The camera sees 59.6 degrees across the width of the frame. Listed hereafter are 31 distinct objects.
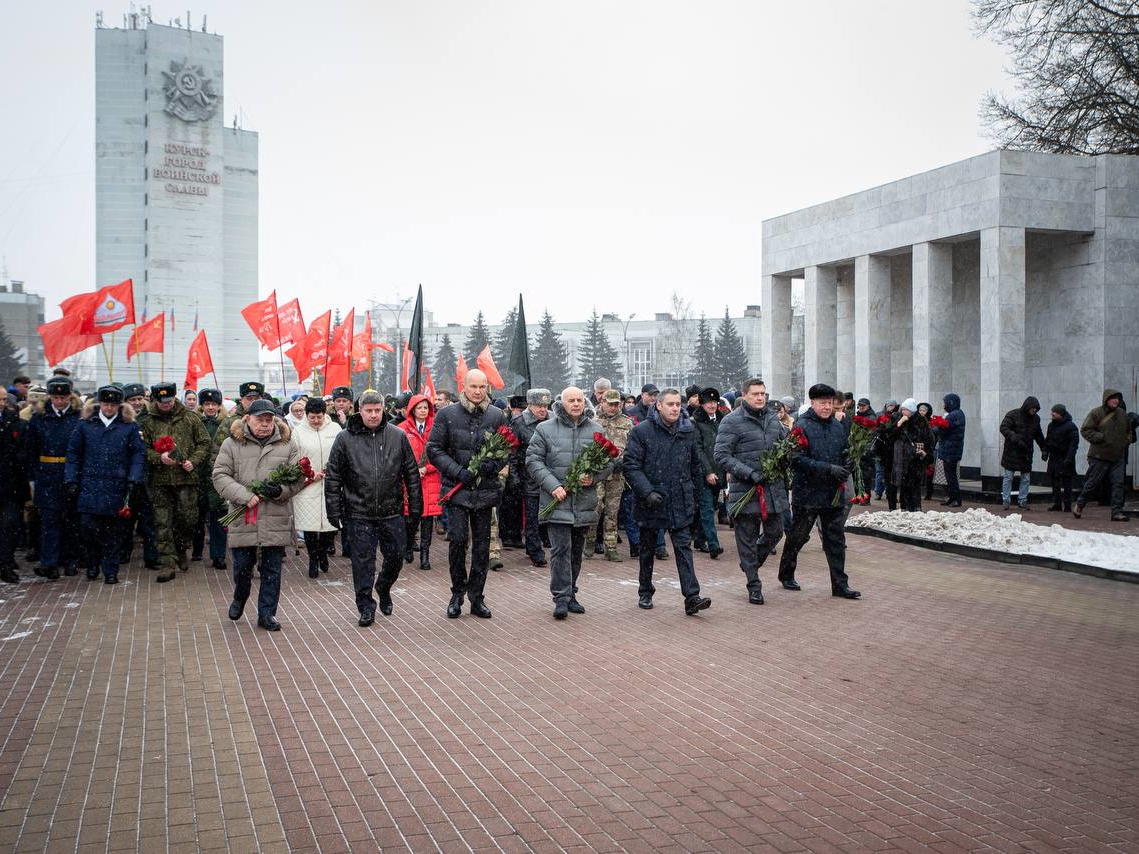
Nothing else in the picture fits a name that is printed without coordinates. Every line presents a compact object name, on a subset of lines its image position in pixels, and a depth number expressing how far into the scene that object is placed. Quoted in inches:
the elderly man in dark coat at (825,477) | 390.3
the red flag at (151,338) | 905.5
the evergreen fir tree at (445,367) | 3895.2
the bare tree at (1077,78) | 962.7
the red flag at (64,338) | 773.3
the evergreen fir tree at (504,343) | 3147.1
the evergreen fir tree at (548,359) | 3479.3
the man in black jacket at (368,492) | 343.3
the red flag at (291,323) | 959.0
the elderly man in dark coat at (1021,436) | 687.1
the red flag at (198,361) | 866.1
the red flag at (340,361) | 933.2
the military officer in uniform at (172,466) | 445.1
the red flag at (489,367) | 792.9
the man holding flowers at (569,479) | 358.9
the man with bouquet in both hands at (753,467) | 394.9
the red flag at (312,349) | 954.1
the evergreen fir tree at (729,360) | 3260.3
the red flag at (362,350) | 1112.2
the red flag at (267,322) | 957.2
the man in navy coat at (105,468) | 427.8
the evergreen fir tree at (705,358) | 3277.6
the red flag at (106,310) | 788.6
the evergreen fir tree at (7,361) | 2965.1
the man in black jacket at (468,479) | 354.0
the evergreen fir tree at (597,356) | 3511.3
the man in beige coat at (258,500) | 339.3
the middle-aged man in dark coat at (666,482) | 359.9
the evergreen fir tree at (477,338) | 3472.0
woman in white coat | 452.1
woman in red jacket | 480.7
